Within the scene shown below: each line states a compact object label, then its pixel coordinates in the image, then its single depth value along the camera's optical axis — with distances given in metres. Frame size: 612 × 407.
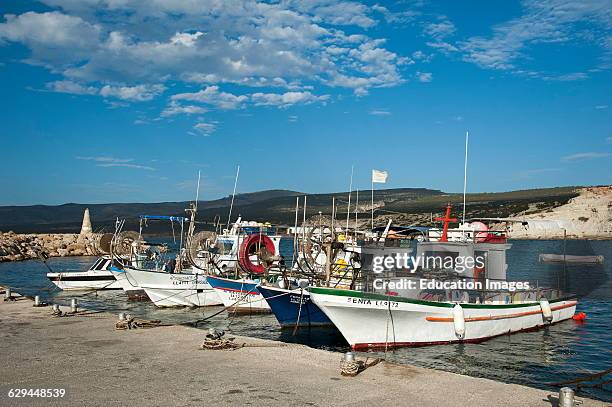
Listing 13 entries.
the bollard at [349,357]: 11.96
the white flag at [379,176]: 24.97
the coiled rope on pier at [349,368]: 11.85
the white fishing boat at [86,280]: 38.06
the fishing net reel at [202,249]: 30.47
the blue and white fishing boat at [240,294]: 27.20
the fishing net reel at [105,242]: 36.58
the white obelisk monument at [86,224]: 93.56
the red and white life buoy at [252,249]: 26.77
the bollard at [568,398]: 9.18
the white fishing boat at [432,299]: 18.22
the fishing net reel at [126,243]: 34.22
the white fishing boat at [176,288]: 30.48
